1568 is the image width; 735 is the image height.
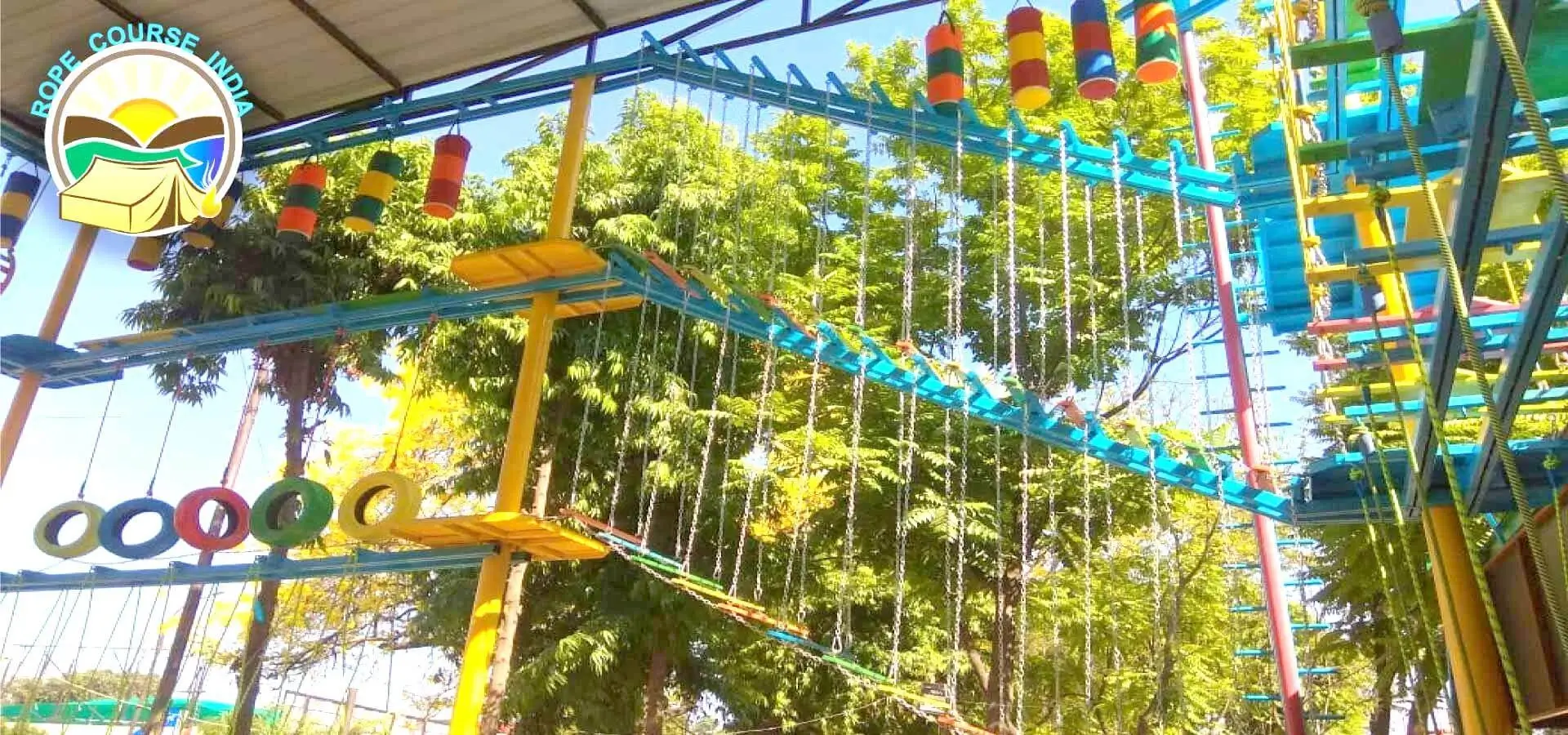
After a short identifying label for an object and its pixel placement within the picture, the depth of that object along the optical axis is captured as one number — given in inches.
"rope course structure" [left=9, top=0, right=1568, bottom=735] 119.0
